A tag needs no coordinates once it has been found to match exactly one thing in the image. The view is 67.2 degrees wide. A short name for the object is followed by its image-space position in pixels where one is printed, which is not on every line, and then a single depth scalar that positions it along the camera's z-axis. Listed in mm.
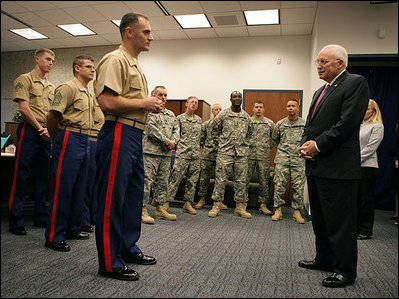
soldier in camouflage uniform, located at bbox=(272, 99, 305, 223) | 3611
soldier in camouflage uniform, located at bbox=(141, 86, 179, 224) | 3166
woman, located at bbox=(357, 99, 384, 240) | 2797
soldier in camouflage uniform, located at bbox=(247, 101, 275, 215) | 4031
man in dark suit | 1599
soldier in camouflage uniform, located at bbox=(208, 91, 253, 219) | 3715
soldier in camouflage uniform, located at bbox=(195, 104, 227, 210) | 4148
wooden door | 5652
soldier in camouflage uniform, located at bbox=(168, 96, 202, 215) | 3807
